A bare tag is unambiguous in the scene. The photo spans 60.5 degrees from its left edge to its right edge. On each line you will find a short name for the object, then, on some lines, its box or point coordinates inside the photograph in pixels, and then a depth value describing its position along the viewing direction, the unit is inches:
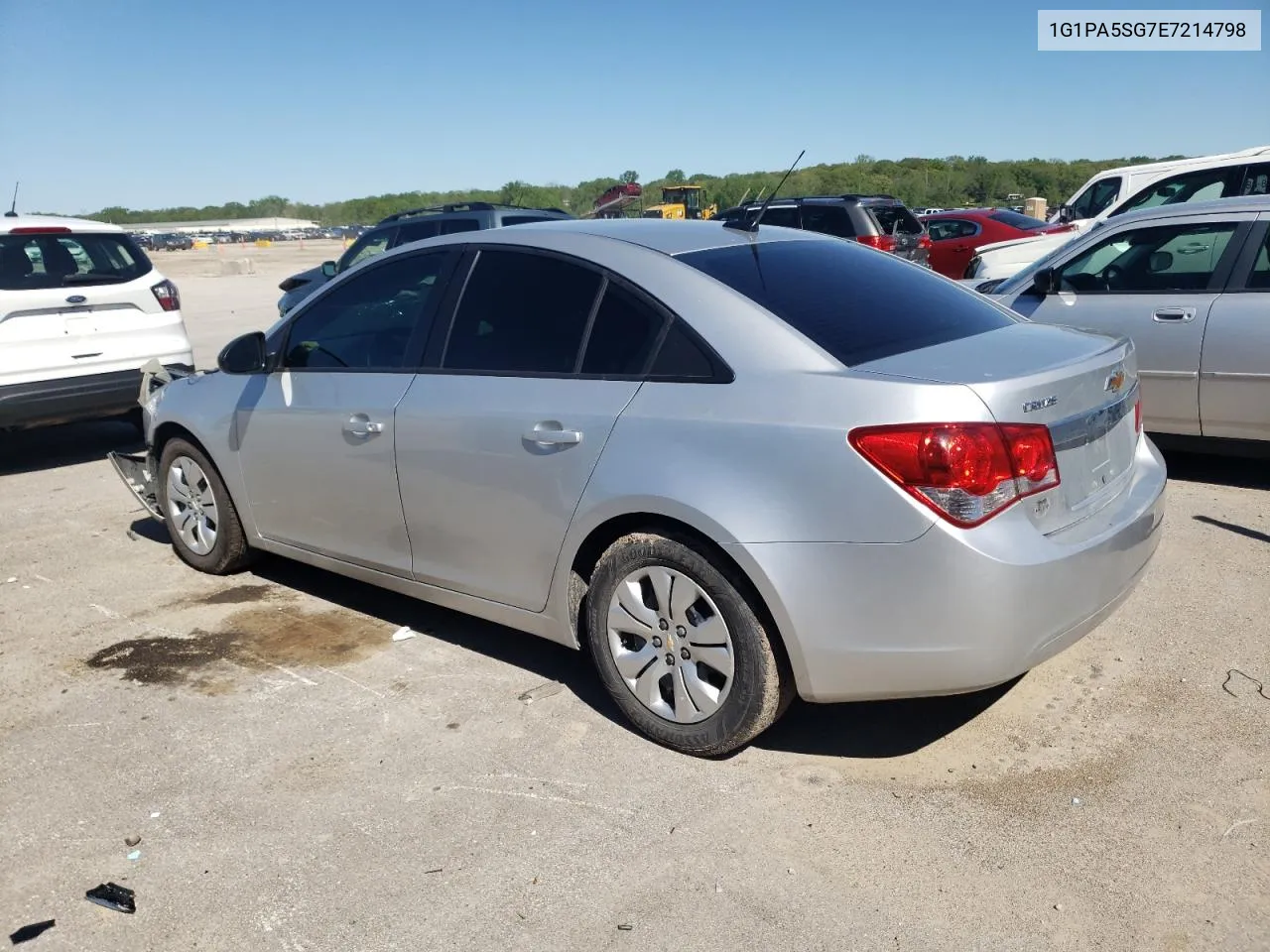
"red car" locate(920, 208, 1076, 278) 716.7
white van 457.1
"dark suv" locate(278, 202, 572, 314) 464.8
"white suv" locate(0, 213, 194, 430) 289.6
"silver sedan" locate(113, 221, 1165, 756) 118.2
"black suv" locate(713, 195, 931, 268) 587.2
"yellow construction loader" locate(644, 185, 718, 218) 1541.6
